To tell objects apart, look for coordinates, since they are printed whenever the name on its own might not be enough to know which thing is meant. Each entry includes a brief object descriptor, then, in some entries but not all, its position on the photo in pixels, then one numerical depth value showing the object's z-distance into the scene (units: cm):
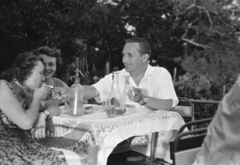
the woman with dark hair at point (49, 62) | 283
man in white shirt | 244
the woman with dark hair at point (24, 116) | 160
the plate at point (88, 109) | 205
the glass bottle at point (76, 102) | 190
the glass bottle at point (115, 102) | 187
